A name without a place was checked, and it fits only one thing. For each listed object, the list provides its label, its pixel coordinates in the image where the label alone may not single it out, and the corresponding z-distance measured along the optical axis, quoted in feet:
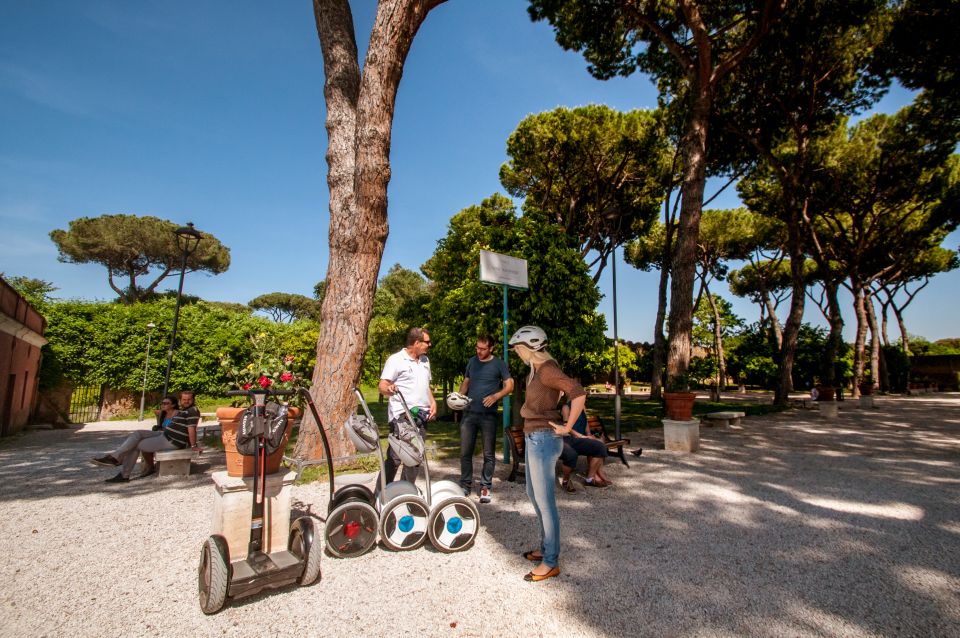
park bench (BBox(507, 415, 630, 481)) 20.93
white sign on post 25.75
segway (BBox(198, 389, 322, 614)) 9.06
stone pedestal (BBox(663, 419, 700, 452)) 27.48
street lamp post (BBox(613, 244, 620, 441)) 28.93
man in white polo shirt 15.39
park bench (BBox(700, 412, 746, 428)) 37.88
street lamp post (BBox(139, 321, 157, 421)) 53.61
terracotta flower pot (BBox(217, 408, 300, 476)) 10.07
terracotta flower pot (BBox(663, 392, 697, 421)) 27.84
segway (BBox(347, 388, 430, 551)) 12.22
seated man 21.67
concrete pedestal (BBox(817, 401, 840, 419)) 46.32
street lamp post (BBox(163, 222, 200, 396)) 40.55
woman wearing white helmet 10.57
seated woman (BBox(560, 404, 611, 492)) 18.70
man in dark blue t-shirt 17.38
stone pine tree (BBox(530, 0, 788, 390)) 35.76
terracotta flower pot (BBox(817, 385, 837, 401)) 47.42
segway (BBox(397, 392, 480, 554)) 12.46
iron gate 55.52
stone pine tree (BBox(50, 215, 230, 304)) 112.27
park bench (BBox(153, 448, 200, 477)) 21.71
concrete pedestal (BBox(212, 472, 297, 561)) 9.82
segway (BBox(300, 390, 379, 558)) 11.90
